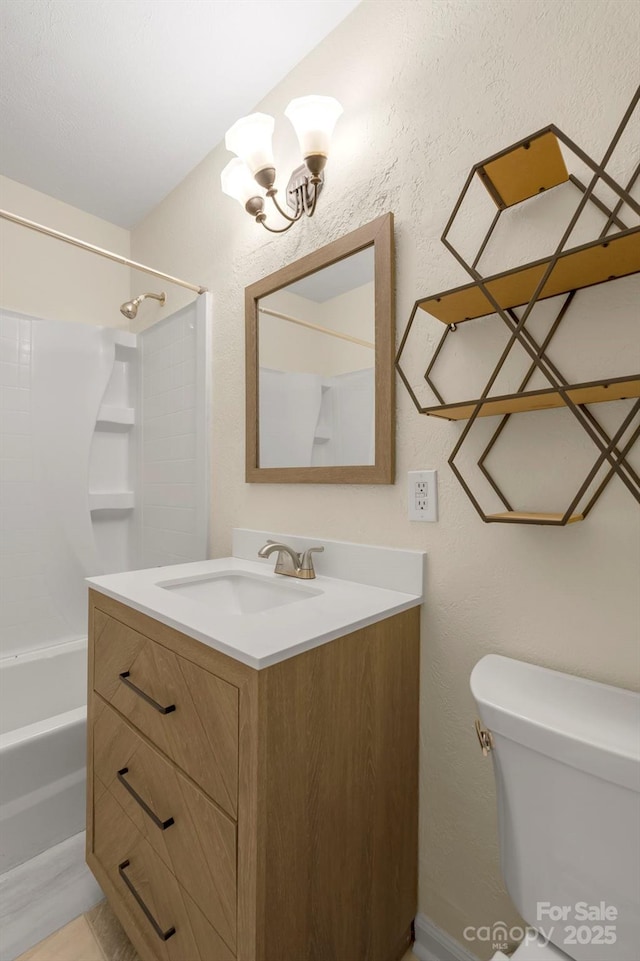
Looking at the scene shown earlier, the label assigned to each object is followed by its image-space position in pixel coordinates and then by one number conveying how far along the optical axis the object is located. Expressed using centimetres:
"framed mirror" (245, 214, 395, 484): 114
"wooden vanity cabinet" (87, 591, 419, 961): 74
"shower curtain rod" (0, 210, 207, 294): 147
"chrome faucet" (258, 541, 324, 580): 123
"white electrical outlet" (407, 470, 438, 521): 105
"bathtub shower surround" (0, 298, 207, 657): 190
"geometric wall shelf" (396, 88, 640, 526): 72
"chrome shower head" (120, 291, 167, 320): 185
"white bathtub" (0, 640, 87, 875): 130
